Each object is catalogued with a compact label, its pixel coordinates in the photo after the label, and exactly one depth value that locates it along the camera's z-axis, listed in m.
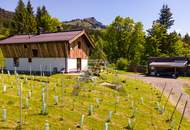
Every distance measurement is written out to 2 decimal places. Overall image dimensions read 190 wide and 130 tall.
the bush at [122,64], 35.26
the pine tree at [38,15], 43.32
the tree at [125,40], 39.12
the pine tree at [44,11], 43.99
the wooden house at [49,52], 22.47
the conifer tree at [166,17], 45.15
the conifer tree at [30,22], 39.93
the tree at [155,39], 38.27
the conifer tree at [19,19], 40.25
